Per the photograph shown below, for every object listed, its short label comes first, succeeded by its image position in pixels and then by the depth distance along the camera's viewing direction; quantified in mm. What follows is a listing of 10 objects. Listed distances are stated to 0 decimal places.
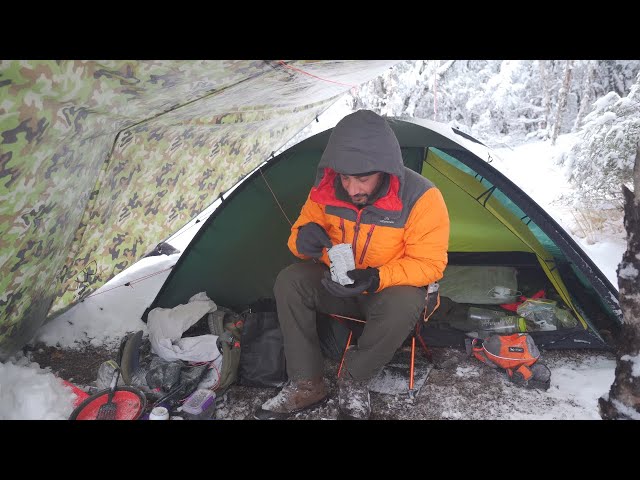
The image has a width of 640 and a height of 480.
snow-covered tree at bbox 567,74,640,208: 5078
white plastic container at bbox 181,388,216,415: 2254
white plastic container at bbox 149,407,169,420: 2121
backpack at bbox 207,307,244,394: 2543
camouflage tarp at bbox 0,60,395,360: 1612
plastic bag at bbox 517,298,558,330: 3025
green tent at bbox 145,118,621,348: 3203
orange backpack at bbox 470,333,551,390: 2506
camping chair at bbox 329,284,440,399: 2411
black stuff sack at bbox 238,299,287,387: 2576
